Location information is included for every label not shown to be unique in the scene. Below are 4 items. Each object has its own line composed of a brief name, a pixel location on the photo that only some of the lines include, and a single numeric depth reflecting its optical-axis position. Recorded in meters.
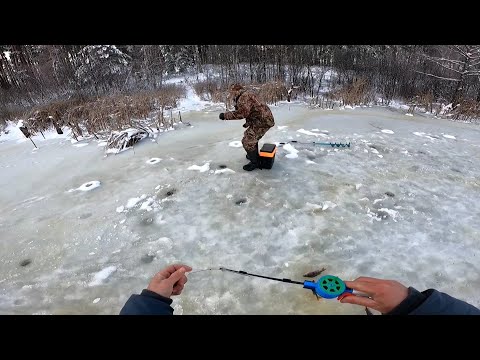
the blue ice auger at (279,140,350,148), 6.40
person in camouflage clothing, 5.02
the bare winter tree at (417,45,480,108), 11.20
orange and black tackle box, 5.25
